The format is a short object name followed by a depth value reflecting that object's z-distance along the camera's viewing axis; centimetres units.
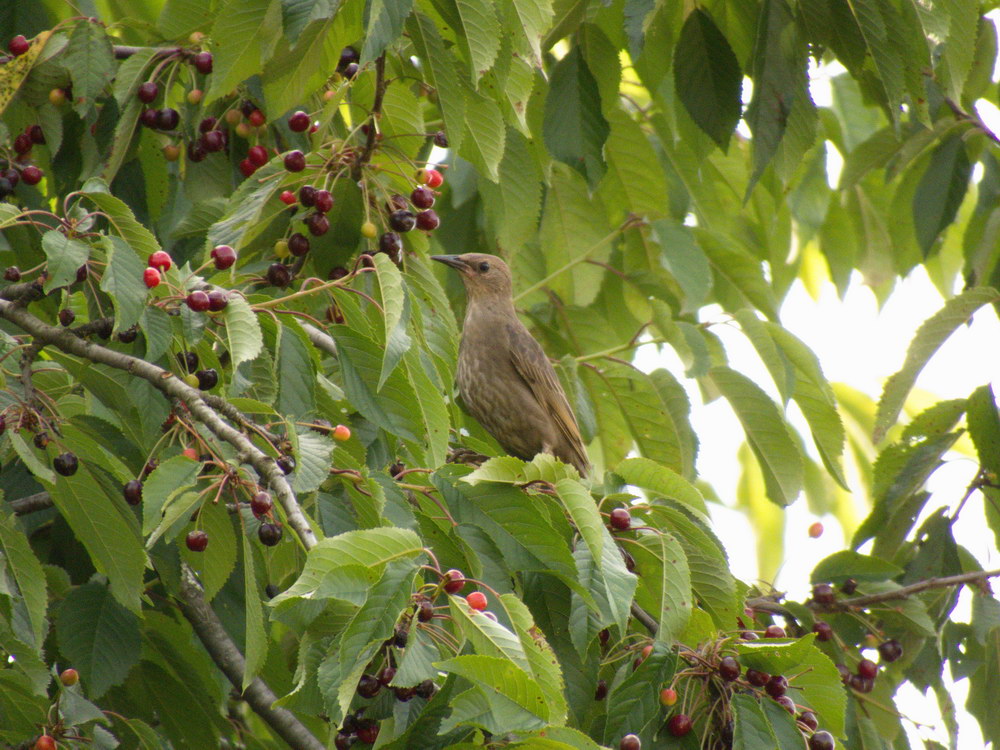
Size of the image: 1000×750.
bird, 1176
